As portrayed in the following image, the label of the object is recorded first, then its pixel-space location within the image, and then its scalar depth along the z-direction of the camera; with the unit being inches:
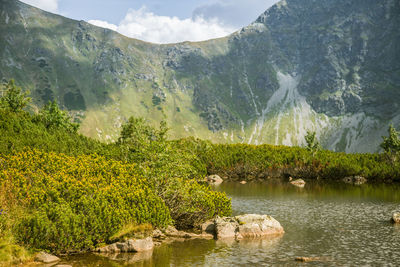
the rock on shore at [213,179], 3901.3
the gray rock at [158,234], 1410.8
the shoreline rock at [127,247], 1202.6
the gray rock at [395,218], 1729.8
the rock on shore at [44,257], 1055.0
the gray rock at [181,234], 1457.9
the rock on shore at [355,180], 3873.0
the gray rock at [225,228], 1455.5
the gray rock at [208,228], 1533.0
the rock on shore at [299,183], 3597.4
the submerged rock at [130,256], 1130.5
